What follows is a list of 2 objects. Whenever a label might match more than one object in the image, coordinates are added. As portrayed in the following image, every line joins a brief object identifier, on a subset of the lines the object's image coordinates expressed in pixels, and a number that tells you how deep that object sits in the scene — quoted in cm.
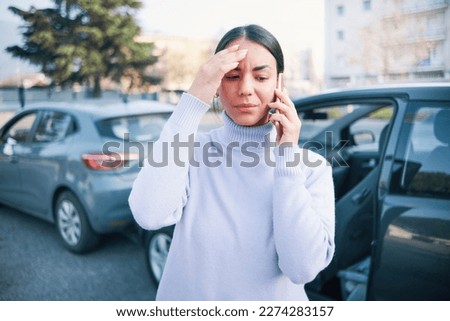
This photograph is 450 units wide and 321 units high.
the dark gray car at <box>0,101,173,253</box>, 321
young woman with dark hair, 107
